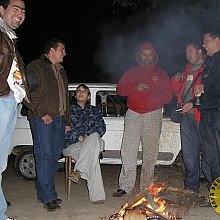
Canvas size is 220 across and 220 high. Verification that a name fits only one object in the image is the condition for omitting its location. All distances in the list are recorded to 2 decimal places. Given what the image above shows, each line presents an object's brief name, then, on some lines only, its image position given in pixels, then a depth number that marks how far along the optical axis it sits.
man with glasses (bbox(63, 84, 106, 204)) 4.50
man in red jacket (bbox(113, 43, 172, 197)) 4.81
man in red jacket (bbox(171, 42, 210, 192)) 4.64
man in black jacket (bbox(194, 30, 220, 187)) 4.36
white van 5.76
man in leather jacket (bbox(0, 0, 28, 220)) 2.98
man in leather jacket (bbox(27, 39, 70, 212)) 4.19
